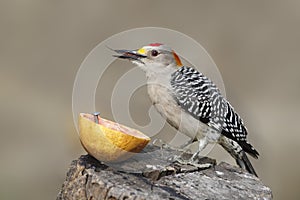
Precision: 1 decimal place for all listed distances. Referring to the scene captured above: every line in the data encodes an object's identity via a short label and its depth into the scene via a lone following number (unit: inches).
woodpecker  321.7
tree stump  261.6
